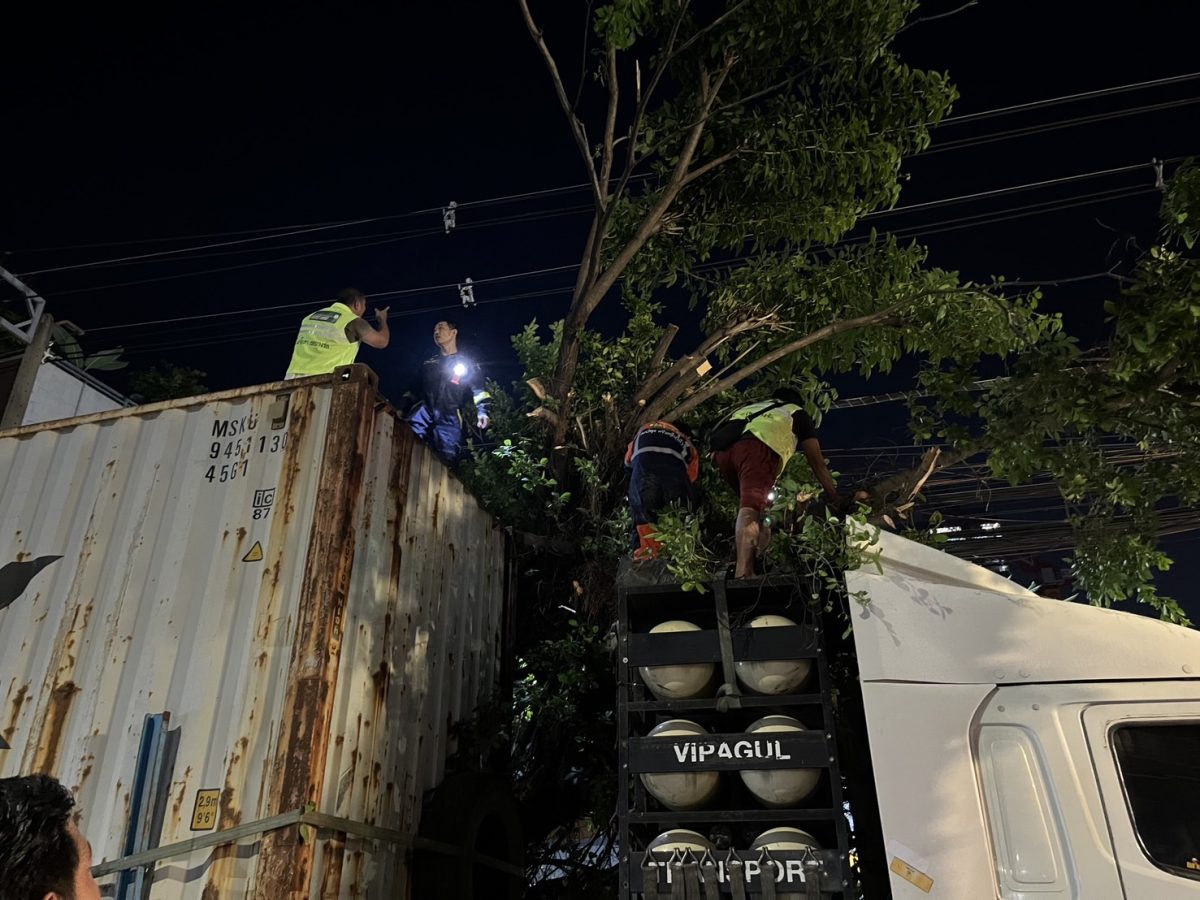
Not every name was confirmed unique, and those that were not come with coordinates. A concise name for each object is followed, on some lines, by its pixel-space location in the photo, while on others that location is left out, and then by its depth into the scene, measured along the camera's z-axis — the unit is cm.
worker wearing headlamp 909
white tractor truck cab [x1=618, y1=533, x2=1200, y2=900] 333
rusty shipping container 403
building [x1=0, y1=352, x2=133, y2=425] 1236
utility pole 1130
